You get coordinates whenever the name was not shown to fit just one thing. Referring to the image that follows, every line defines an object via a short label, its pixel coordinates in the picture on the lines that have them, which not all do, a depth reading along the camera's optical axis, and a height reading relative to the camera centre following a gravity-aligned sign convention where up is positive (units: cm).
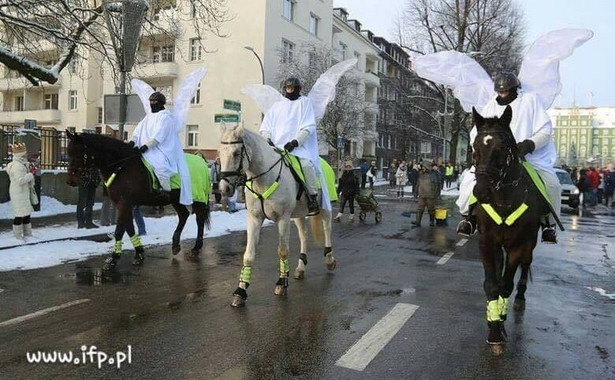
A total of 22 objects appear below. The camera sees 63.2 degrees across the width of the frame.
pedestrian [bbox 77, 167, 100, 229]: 1141 -112
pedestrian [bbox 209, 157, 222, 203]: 1682 -36
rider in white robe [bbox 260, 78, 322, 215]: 689 +53
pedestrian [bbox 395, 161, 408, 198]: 2977 -82
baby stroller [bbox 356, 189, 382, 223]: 1559 -122
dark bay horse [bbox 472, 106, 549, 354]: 432 -41
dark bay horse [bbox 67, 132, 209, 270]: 760 -21
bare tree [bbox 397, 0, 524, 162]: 3447 +954
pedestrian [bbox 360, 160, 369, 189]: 2681 -44
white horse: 529 -26
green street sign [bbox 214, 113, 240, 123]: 1358 +120
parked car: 2285 -118
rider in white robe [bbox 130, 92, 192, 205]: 830 +31
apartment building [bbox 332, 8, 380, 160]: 4669 +1157
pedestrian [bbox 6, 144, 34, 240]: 974 -65
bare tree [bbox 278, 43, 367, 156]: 3494 +539
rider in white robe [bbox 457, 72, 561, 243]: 535 +46
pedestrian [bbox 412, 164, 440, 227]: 1485 -84
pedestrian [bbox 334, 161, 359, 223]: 1595 -78
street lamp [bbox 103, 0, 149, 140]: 1043 +272
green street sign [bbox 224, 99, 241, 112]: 1630 +185
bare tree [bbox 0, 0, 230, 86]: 1266 +359
